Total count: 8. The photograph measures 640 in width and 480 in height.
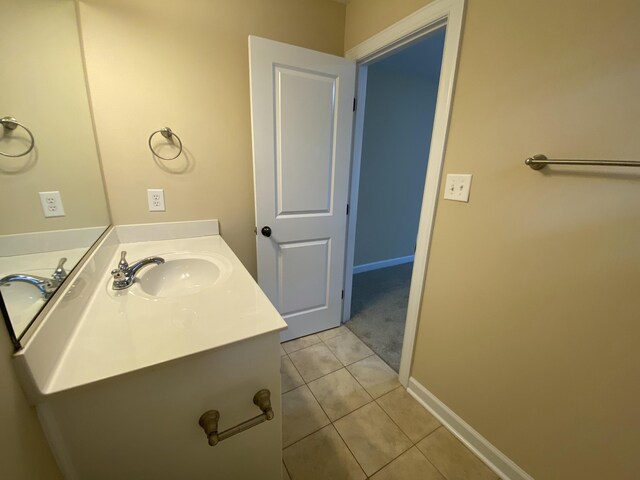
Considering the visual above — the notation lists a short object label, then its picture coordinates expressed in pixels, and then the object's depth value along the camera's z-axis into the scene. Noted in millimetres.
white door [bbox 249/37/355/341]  1471
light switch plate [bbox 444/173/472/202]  1126
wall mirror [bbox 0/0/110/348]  614
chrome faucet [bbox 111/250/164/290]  917
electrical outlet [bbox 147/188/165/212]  1404
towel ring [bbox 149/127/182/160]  1338
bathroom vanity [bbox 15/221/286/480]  561
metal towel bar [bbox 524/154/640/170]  696
